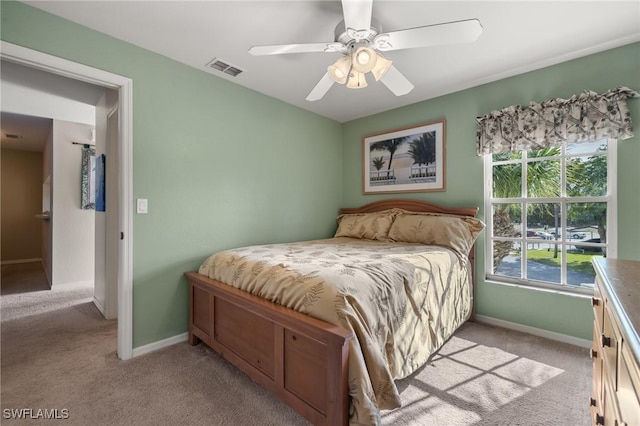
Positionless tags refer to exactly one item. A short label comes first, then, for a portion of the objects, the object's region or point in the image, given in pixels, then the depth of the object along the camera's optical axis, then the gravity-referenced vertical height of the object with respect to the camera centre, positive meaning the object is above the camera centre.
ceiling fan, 1.52 +1.01
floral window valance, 2.14 +0.77
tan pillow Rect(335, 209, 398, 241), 3.24 -0.17
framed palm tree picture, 3.20 +0.64
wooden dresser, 0.64 -0.39
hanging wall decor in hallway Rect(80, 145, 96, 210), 4.25 +0.45
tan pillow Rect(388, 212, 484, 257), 2.68 -0.19
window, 2.35 -0.01
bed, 1.32 -0.61
